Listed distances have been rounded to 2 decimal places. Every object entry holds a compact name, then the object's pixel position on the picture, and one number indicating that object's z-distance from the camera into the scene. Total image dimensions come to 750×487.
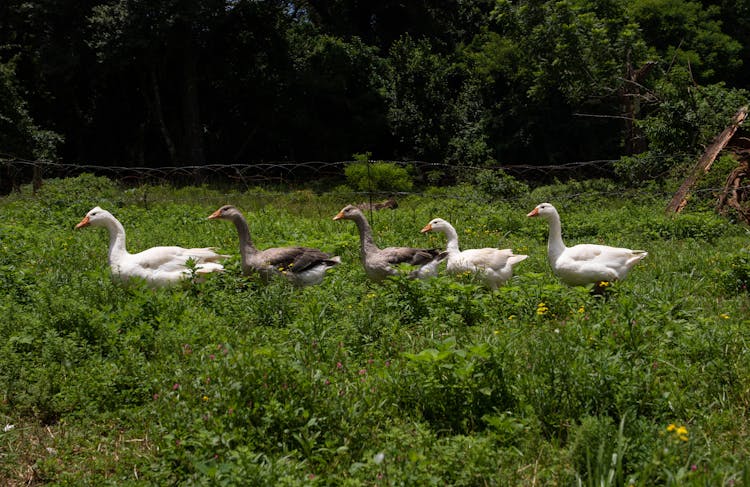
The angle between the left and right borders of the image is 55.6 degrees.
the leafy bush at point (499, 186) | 18.06
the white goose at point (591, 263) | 7.28
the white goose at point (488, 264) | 7.73
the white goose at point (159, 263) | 7.77
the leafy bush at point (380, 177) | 21.69
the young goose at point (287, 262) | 7.86
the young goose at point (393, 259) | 8.03
